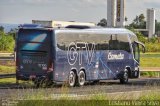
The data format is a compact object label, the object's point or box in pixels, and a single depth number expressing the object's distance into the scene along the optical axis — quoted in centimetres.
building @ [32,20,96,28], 7444
